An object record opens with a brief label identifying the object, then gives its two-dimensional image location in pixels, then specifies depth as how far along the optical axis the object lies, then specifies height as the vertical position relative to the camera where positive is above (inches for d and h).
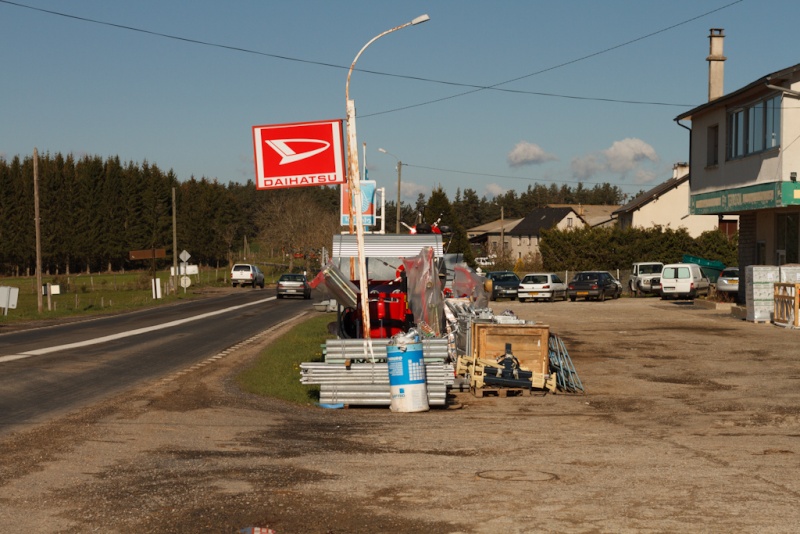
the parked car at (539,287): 1991.9 -64.6
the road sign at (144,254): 2460.6 +30.1
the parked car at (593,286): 1982.0 -64.4
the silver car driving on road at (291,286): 2258.9 -57.9
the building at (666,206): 2972.4 +151.1
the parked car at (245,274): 3058.6 -36.9
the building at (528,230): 4709.6 +142.4
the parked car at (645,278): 2079.2 -53.1
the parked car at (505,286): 2060.8 -62.6
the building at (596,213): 4678.6 +222.6
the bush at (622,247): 2356.1 +19.0
